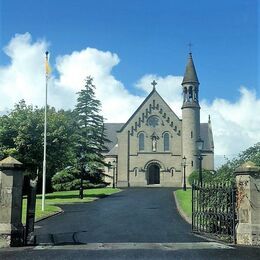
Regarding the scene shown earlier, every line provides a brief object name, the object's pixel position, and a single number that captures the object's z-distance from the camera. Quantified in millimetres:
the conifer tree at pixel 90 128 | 51312
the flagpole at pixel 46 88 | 25891
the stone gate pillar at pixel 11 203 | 11234
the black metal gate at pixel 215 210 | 12812
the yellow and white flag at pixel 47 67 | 26922
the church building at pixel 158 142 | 64562
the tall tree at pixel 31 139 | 34656
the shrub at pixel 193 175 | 55931
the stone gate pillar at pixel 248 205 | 12031
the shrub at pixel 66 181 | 51062
